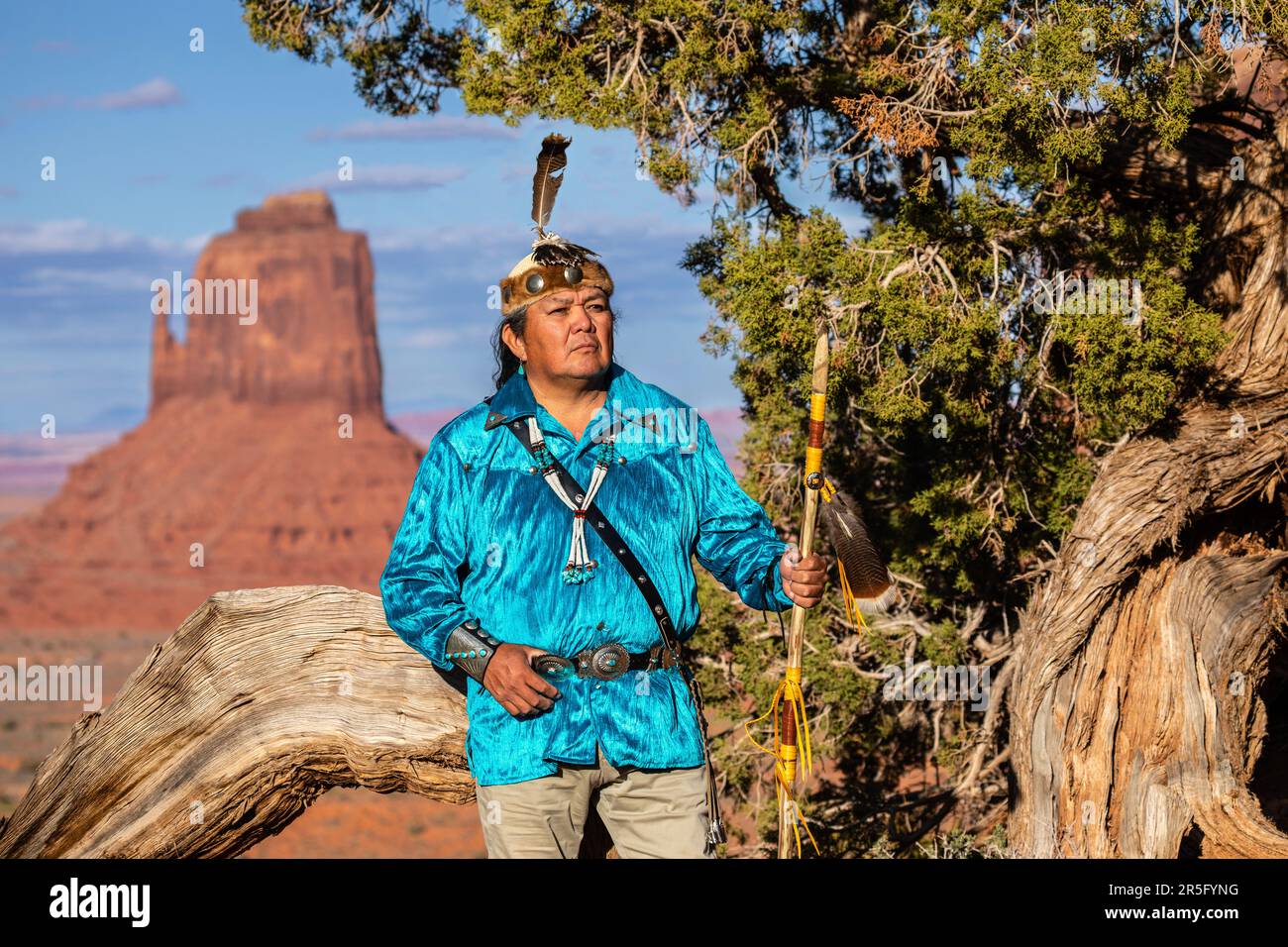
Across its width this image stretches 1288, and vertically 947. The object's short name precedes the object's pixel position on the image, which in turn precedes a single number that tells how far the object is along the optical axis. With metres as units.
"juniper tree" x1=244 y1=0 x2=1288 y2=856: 6.95
